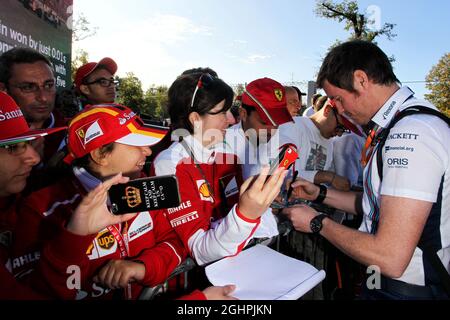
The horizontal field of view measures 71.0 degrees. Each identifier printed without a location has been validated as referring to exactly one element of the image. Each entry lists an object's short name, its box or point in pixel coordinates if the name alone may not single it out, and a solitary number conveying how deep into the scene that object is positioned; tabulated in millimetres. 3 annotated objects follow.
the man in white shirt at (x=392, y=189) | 1562
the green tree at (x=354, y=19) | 25203
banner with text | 4805
